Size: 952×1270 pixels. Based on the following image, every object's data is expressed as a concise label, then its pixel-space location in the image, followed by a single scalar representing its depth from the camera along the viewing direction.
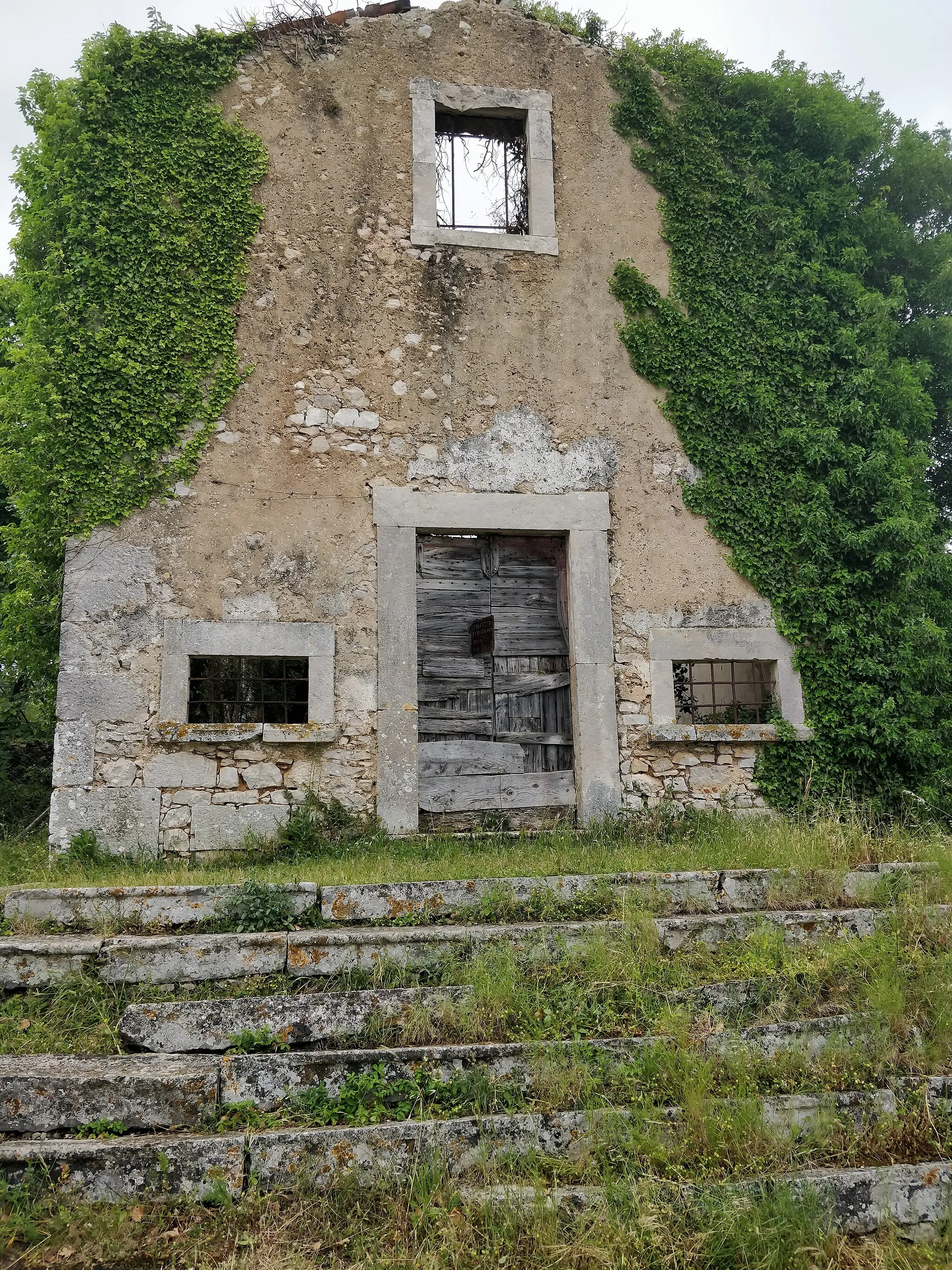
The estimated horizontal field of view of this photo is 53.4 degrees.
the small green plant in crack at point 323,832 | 6.54
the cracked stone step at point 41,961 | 4.29
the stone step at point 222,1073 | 3.41
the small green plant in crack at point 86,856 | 6.31
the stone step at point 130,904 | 4.71
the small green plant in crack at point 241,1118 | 3.38
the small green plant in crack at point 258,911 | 4.58
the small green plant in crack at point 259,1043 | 3.79
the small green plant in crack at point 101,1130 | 3.36
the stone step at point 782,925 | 4.57
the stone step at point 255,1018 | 3.83
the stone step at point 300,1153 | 3.12
